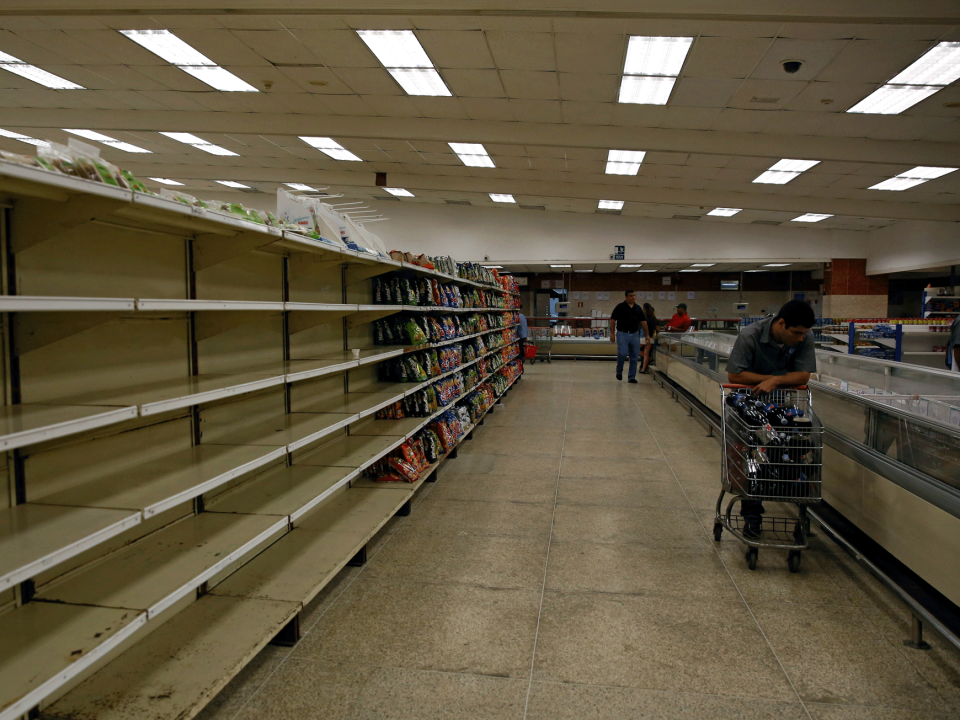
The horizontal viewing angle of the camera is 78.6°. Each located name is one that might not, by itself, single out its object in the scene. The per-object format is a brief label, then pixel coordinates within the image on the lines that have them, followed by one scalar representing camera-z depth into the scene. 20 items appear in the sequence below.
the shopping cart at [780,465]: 3.02
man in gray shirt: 3.22
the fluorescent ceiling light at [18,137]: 9.12
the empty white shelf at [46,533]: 1.42
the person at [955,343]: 5.39
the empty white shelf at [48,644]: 1.42
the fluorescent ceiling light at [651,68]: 5.07
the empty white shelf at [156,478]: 1.88
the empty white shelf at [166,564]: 1.88
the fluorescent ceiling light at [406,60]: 5.27
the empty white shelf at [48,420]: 1.41
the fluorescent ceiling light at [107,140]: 9.22
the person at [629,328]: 10.27
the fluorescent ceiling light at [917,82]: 4.96
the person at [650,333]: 11.75
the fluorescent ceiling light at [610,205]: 12.51
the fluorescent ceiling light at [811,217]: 12.13
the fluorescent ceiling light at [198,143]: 8.91
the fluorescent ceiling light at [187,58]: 5.44
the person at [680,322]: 11.65
